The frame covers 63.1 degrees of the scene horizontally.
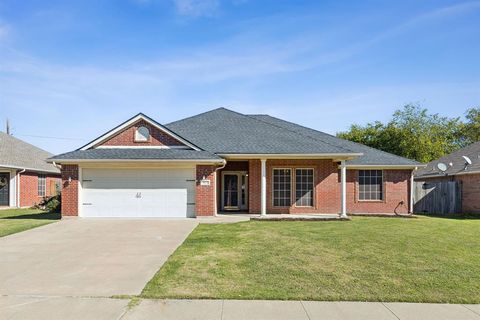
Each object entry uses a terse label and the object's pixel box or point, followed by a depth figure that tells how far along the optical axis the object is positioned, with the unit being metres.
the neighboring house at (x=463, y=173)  20.95
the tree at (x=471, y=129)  47.41
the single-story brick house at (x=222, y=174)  16.44
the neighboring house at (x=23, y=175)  24.48
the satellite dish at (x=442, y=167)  24.16
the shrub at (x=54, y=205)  20.80
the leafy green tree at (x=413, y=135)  41.59
